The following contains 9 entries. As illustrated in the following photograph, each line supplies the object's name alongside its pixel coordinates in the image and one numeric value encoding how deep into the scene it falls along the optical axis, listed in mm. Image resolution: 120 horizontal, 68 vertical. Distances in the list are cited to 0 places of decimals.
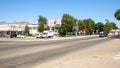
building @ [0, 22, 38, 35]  49122
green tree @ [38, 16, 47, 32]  44967
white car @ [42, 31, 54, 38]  32996
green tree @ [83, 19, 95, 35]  58330
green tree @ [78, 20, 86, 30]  53681
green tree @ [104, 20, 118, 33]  74271
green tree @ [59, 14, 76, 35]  41341
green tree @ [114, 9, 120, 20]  28551
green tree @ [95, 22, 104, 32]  76217
